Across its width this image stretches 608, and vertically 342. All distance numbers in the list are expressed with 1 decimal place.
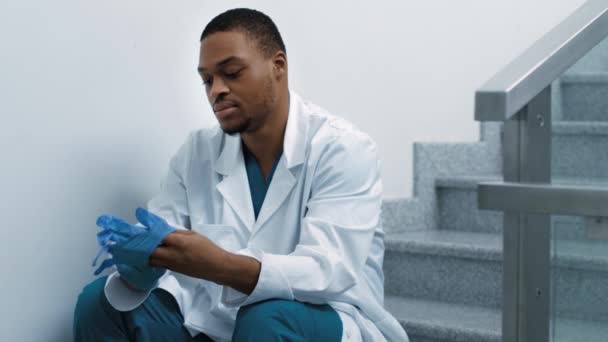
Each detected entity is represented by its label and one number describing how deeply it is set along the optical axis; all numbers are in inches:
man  97.3
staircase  85.5
